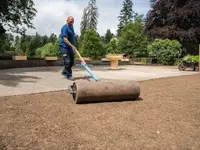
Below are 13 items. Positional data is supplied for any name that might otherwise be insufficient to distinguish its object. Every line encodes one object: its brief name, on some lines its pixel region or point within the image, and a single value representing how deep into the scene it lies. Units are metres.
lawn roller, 3.84
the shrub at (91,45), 26.22
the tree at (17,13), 12.17
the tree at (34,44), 49.26
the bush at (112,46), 33.06
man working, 5.92
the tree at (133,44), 28.16
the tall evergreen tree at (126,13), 58.88
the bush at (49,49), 39.38
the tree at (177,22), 19.17
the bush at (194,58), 13.12
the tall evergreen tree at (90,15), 57.09
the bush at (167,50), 16.12
